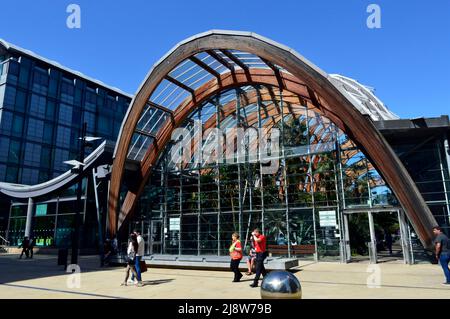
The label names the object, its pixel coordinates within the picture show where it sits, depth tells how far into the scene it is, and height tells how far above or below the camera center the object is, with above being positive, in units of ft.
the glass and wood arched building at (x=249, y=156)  55.21 +14.78
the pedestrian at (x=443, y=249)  32.91 -1.51
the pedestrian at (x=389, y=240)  68.39 -1.22
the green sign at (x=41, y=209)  103.43 +7.84
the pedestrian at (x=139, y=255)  34.86 -1.92
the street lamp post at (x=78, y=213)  50.90 +3.44
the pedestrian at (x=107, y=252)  56.03 -2.52
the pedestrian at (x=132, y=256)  34.93 -1.97
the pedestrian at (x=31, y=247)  79.82 -2.32
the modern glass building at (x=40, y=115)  145.48 +55.35
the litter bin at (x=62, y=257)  53.98 -3.10
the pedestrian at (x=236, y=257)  36.35 -2.24
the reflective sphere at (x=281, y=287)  17.62 -2.59
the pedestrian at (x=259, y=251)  33.70 -1.59
